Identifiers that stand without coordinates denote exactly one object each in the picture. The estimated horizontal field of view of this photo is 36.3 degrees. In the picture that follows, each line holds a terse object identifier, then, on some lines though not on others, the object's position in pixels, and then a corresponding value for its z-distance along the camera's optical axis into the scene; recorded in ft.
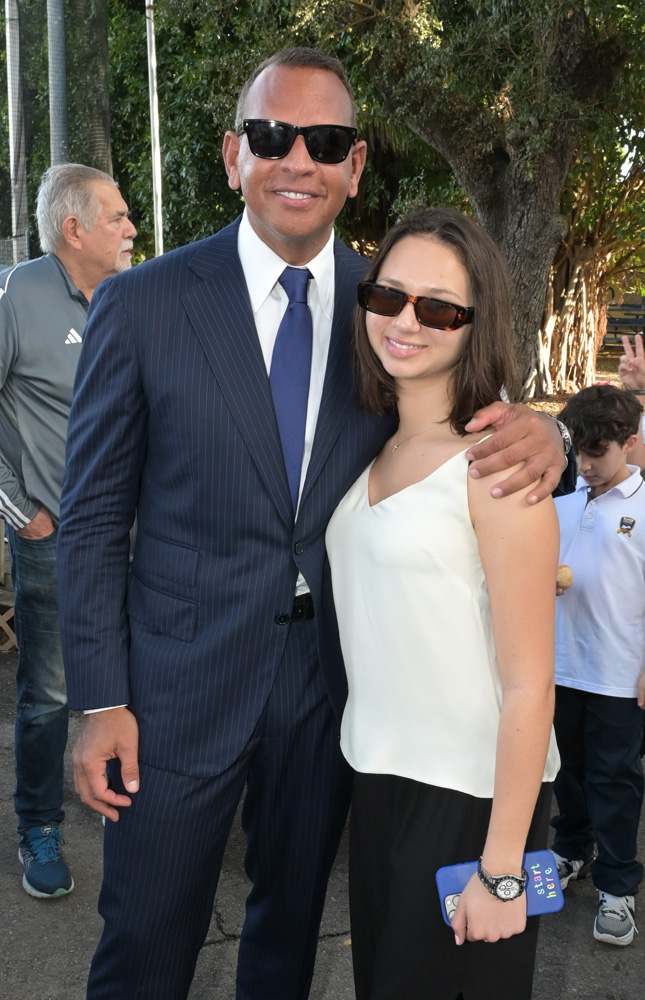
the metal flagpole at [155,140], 24.99
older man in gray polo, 11.35
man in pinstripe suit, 6.49
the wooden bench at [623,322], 100.12
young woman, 5.72
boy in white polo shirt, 10.69
